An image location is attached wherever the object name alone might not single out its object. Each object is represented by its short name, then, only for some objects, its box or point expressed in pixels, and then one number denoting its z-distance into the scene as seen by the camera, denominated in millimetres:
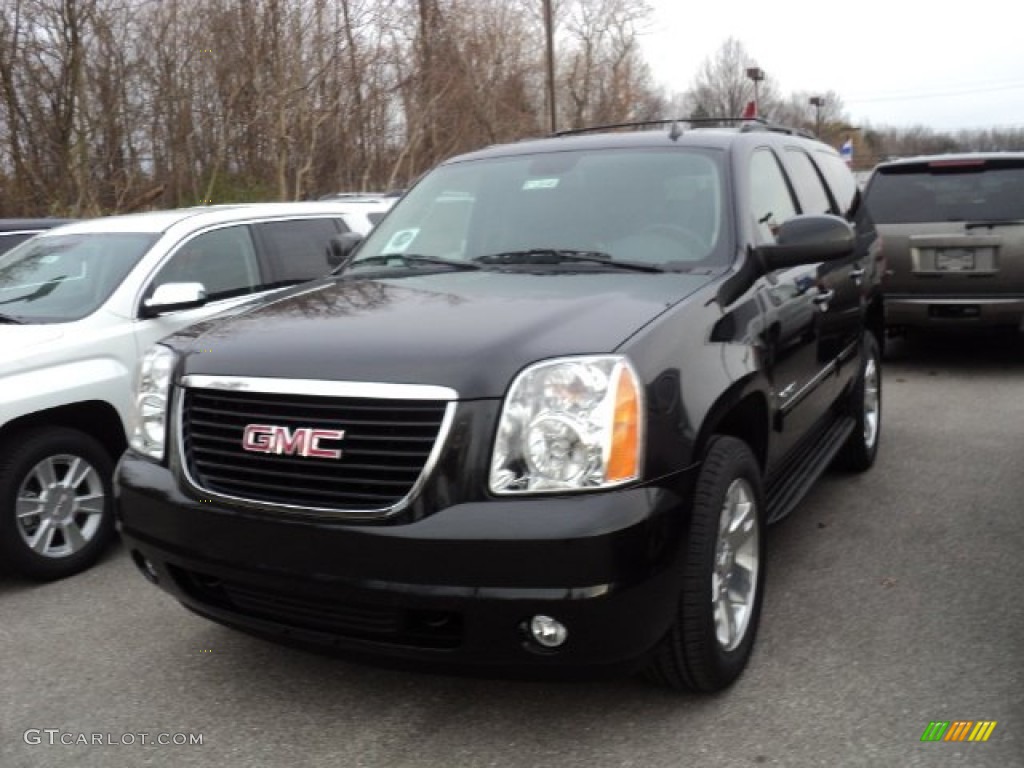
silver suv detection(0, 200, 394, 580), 4301
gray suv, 7859
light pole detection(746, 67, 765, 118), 27141
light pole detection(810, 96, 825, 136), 44112
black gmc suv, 2492
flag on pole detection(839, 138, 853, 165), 21312
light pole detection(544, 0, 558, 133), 27812
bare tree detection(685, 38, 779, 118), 54375
